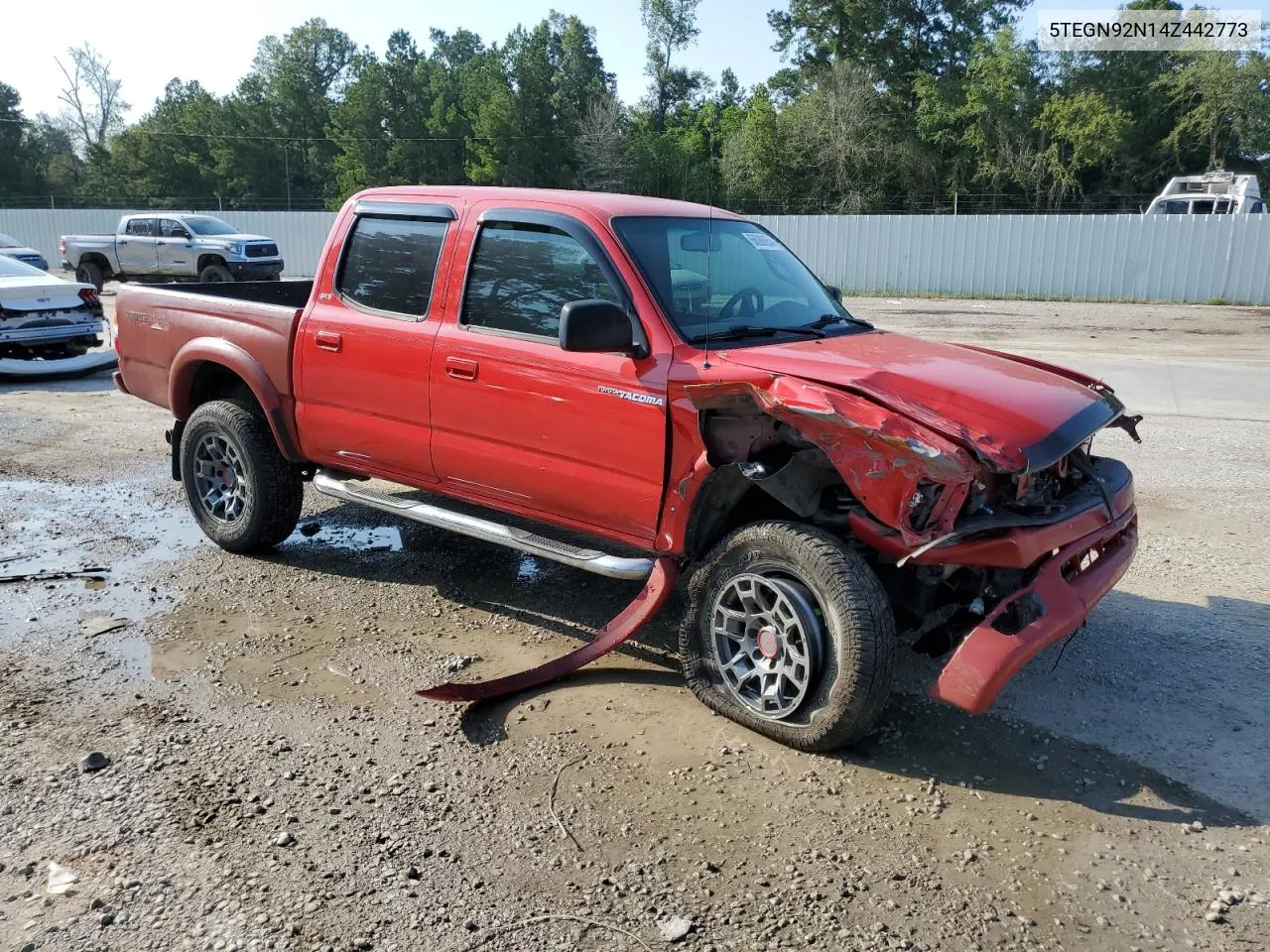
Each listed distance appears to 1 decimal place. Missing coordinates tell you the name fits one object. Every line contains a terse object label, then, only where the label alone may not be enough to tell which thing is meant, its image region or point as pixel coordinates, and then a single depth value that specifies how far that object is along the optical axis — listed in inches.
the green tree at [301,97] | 2664.9
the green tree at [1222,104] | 1659.7
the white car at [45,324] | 483.5
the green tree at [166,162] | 2508.6
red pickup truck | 141.6
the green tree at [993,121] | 1825.8
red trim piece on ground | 165.0
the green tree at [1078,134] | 1742.1
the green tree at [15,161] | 2485.2
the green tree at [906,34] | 2007.9
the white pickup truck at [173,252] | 899.4
